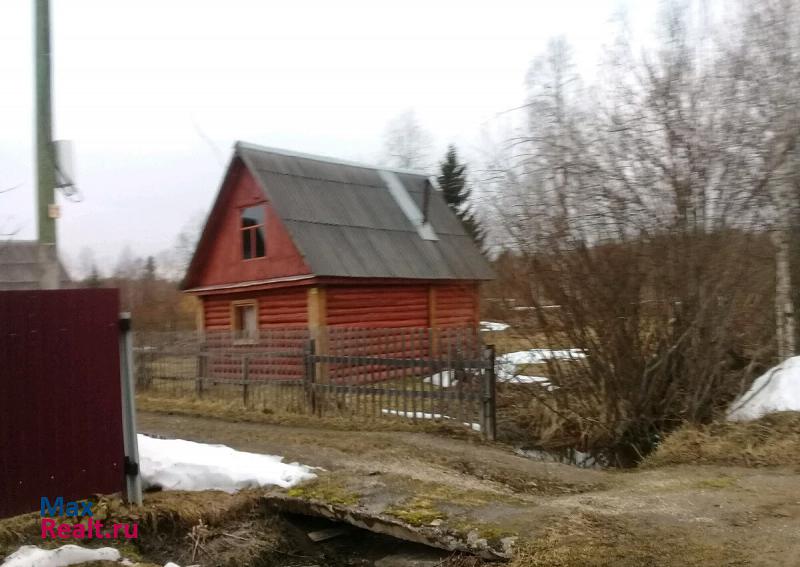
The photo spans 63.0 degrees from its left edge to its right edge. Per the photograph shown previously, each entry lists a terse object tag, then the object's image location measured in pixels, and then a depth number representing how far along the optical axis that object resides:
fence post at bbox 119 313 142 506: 5.73
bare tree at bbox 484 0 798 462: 8.88
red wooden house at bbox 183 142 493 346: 16.27
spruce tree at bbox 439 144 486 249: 33.01
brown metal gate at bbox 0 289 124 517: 5.01
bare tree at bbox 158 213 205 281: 58.78
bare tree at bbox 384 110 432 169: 44.03
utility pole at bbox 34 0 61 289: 6.73
